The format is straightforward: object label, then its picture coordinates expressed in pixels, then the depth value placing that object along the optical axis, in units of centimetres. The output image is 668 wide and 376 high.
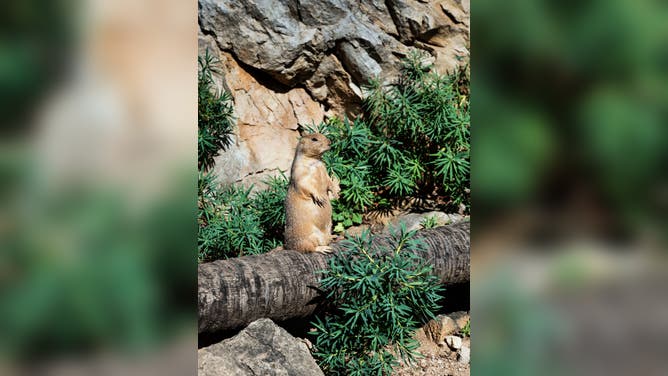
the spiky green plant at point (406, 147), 400
